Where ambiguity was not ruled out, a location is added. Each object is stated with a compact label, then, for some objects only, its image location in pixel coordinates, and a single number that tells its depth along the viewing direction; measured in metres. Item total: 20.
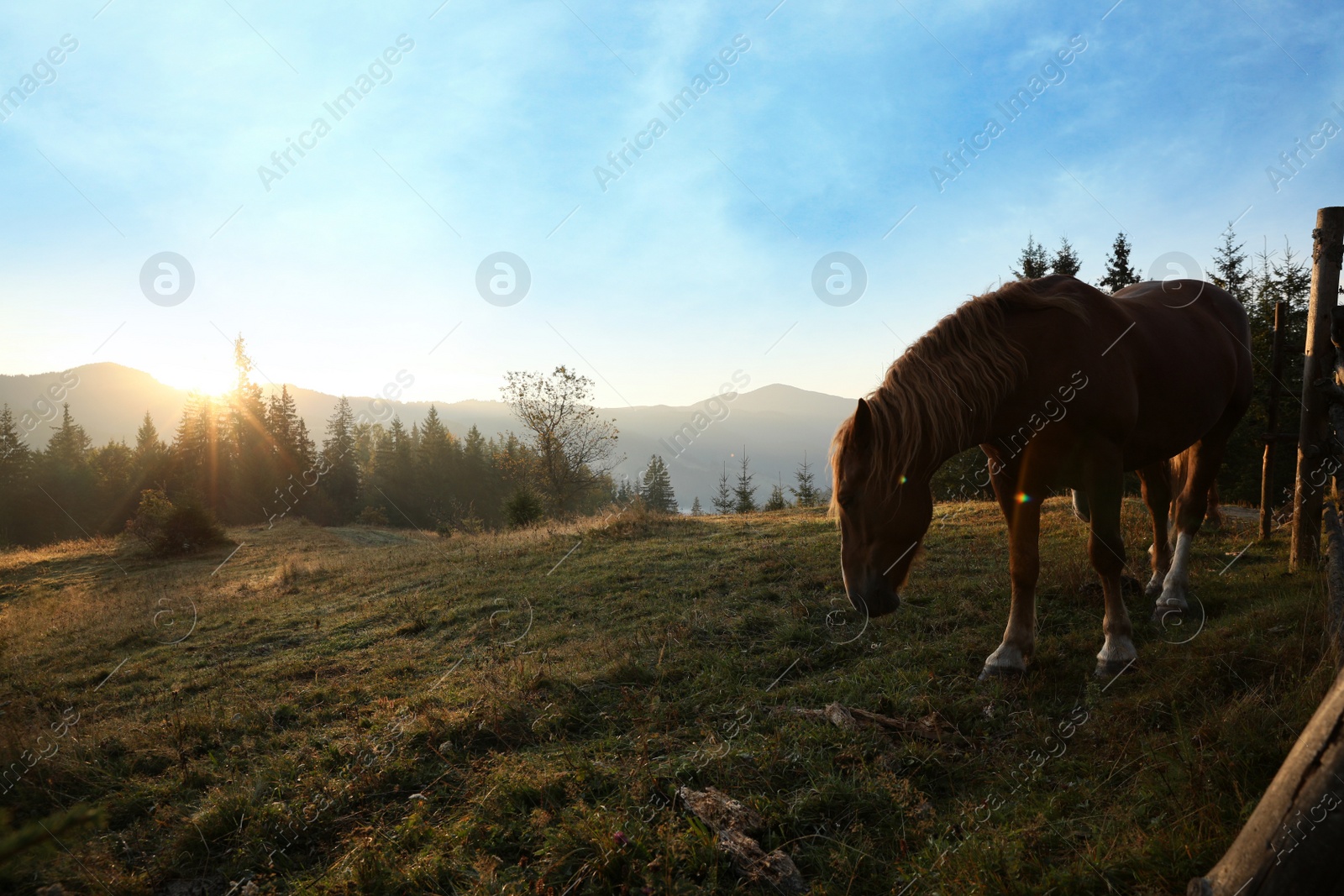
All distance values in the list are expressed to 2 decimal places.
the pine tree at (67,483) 44.22
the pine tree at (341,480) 47.03
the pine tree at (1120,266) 29.81
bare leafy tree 31.02
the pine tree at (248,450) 42.91
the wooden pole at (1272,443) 6.23
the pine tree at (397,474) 58.38
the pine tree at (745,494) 39.09
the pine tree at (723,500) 51.10
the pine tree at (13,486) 42.38
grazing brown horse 3.47
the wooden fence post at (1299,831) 1.43
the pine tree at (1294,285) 20.07
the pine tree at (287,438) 44.97
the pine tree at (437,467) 61.19
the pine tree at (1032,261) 30.42
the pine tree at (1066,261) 29.92
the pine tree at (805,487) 39.22
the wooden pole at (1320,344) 4.45
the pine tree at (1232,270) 26.24
